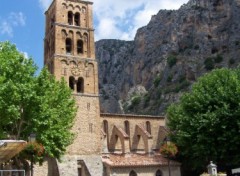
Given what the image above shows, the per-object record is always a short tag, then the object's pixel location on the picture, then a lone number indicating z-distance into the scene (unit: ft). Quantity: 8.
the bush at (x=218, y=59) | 272.51
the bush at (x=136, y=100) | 304.91
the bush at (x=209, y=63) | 269.64
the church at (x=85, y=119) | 134.41
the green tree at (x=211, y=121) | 125.49
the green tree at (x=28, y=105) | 93.66
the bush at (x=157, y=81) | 305.32
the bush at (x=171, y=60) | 296.51
